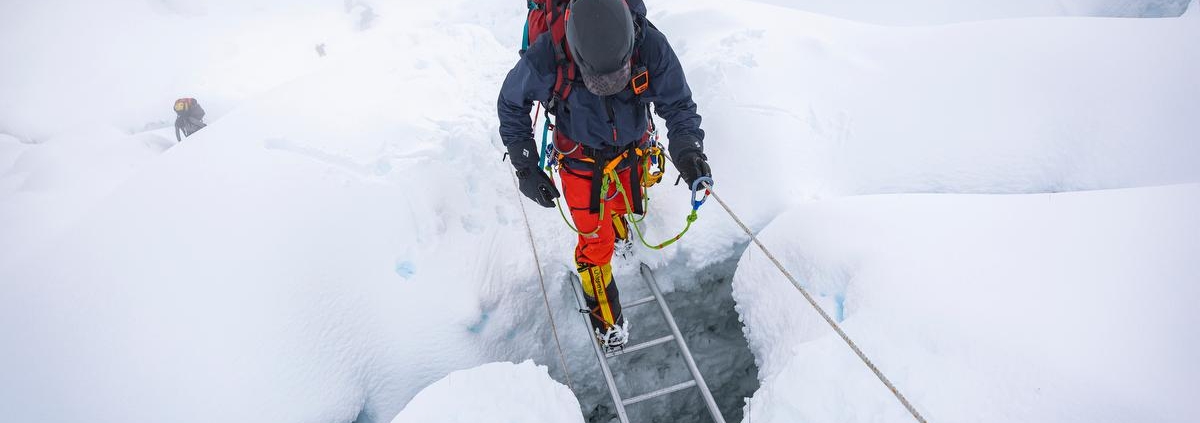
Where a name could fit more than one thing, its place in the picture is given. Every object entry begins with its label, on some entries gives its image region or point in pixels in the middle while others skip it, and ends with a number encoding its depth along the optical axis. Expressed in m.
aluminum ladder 2.65
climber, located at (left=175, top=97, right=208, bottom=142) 8.07
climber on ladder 2.12
